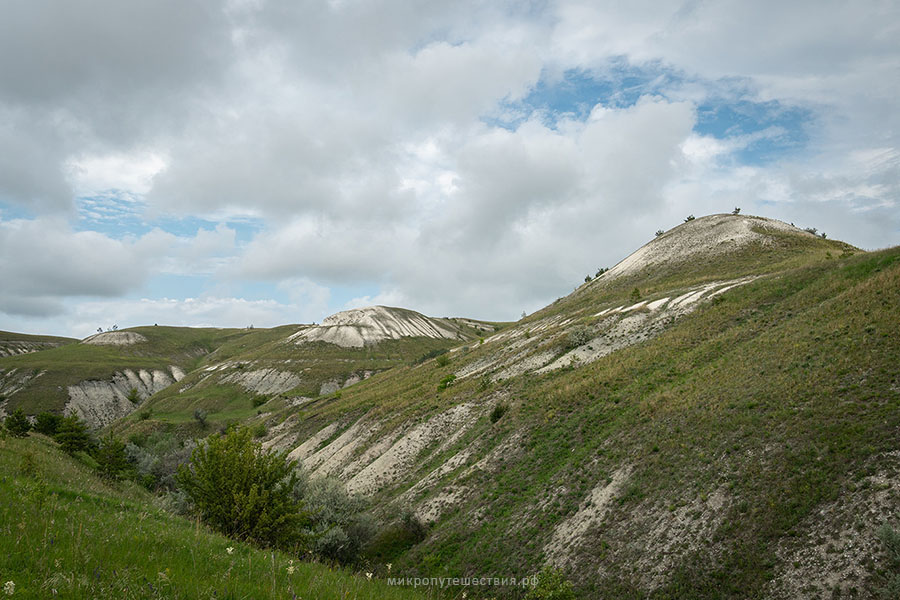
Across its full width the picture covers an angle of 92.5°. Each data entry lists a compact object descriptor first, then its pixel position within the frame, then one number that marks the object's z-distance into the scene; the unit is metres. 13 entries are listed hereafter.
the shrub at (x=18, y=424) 29.93
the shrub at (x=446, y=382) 49.34
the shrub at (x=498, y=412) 34.53
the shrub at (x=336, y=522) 21.48
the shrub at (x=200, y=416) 82.41
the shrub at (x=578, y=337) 43.03
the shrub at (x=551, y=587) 14.05
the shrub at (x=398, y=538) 24.47
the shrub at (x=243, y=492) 16.67
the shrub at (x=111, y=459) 28.90
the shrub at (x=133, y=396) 117.12
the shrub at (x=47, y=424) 40.59
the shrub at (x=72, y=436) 32.38
